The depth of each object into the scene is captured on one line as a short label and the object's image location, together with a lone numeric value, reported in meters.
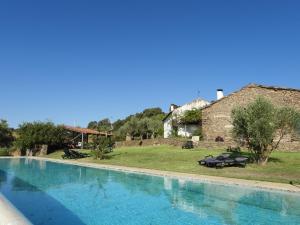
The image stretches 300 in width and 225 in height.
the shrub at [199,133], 30.19
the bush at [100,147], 24.18
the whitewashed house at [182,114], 35.59
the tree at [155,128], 43.61
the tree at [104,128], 44.24
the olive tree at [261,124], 16.00
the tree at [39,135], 33.22
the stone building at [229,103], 25.04
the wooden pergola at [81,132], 41.13
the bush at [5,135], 40.45
